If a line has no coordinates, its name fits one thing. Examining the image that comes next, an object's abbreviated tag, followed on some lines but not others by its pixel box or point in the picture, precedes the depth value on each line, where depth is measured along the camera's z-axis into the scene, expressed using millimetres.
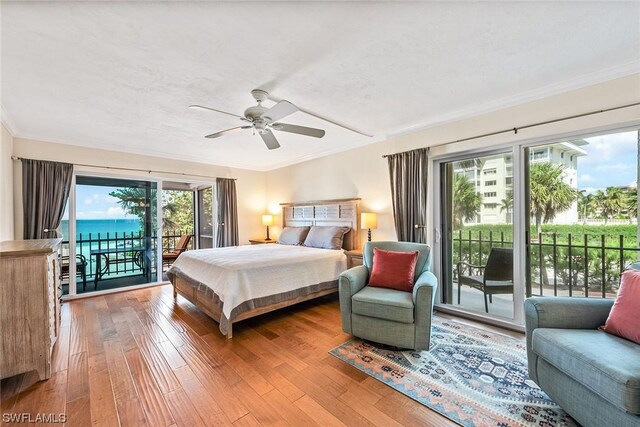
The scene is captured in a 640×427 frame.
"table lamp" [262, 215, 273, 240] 5910
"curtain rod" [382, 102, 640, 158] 2304
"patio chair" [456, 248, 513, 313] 3045
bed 2832
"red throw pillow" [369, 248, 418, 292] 2795
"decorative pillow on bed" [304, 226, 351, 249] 4223
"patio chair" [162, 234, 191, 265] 5648
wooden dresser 1968
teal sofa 1292
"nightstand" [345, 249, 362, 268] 3800
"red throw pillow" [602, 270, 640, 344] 1577
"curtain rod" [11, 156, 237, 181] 4109
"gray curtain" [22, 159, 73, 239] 3688
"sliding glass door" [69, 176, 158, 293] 4363
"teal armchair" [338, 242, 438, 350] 2359
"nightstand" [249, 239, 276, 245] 5723
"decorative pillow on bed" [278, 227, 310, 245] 4863
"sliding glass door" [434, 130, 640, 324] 2492
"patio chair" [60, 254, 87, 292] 4145
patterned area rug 1693
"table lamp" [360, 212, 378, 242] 3938
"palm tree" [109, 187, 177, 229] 4742
